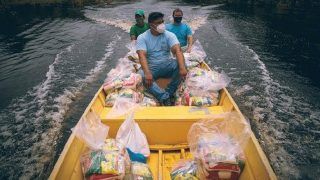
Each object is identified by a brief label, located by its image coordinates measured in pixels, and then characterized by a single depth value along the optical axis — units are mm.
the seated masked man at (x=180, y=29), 8570
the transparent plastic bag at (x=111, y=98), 5473
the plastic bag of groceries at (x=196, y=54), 7284
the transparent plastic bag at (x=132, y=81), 5676
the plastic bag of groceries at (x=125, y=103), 4992
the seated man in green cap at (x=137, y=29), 9145
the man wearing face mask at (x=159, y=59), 5805
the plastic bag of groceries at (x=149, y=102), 5599
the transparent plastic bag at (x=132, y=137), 4340
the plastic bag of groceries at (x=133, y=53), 7711
